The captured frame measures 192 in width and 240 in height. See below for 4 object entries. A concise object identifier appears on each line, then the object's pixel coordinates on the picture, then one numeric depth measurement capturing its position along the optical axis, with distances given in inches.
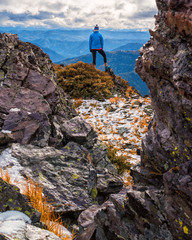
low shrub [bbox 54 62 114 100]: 700.7
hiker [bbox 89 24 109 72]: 722.8
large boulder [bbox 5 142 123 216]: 191.2
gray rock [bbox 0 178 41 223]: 132.6
